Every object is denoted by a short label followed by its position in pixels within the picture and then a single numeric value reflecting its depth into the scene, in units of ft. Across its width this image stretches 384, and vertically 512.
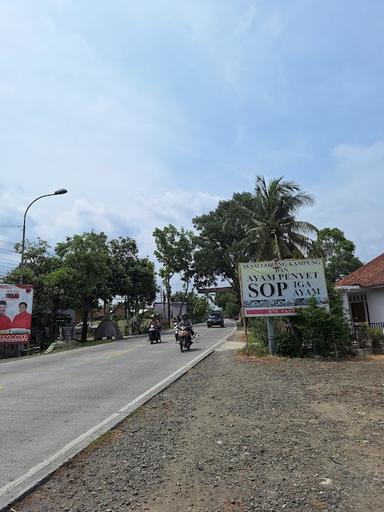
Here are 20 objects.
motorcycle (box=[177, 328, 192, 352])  67.72
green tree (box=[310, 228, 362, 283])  142.31
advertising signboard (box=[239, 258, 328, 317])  59.11
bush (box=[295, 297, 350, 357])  55.06
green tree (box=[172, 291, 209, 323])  303.48
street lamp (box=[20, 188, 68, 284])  80.23
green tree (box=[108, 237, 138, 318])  156.04
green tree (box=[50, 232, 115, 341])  114.11
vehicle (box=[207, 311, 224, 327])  178.50
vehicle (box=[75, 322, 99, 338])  168.58
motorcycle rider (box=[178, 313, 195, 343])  69.70
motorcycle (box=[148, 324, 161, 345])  89.04
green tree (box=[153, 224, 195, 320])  190.29
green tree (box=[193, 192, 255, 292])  165.94
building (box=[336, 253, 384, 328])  74.38
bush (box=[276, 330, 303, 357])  58.03
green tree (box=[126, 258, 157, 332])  163.22
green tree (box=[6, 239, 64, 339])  107.65
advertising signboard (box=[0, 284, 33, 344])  79.61
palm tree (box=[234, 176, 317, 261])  75.20
